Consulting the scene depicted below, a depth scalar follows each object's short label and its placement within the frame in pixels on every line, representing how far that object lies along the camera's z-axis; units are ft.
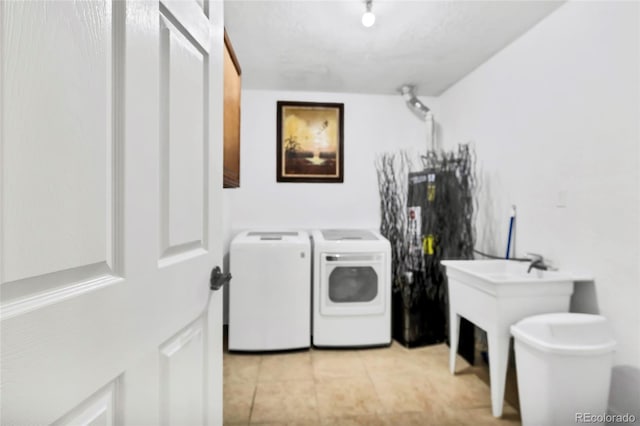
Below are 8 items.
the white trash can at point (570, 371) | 4.60
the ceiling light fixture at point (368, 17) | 6.15
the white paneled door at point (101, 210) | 1.44
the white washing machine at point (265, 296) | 8.55
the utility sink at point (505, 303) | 5.67
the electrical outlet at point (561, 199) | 6.21
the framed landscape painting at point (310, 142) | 10.79
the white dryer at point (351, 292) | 8.84
